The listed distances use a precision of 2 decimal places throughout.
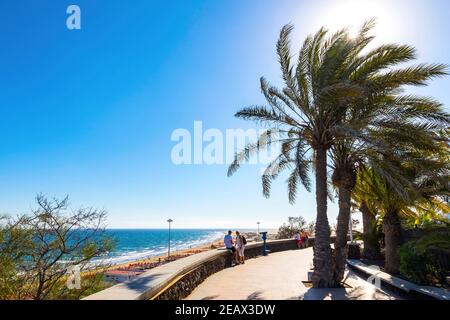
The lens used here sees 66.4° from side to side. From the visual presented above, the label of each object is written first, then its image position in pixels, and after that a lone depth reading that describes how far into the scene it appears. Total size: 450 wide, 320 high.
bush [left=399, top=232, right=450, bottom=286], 9.95
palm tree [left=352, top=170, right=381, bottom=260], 15.76
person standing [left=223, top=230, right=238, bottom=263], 16.15
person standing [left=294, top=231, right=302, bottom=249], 26.97
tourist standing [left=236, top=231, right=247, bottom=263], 16.31
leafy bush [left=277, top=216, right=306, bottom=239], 37.32
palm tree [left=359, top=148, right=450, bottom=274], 12.10
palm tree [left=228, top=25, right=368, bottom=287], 10.33
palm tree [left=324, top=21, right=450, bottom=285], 9.77
